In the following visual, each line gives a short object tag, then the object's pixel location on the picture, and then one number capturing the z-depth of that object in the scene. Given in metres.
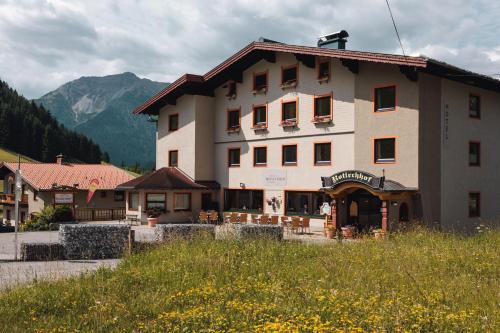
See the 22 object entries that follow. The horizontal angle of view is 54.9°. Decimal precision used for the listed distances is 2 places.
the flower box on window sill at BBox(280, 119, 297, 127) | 29.01
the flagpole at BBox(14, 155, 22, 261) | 16.39
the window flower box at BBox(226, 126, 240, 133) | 32.69
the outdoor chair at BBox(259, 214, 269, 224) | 26.90
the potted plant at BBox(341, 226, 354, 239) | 23.38
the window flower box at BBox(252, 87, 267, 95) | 31.07
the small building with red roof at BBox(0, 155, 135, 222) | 42.24
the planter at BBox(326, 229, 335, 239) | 23.94
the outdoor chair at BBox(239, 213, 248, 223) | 31.43
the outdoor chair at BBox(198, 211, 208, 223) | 30.15
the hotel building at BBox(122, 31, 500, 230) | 23.31
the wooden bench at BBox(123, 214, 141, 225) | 32.16
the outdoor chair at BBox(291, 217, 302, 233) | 24.87
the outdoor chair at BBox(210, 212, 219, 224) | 30.22
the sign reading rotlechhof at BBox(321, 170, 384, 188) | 22.38
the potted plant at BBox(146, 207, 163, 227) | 31.39
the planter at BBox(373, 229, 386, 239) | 21.25
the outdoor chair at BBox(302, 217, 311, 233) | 25.31
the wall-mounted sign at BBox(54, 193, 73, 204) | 33.47
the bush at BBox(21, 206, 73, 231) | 32.66
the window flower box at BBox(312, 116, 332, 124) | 27.03
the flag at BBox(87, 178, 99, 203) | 34.88
